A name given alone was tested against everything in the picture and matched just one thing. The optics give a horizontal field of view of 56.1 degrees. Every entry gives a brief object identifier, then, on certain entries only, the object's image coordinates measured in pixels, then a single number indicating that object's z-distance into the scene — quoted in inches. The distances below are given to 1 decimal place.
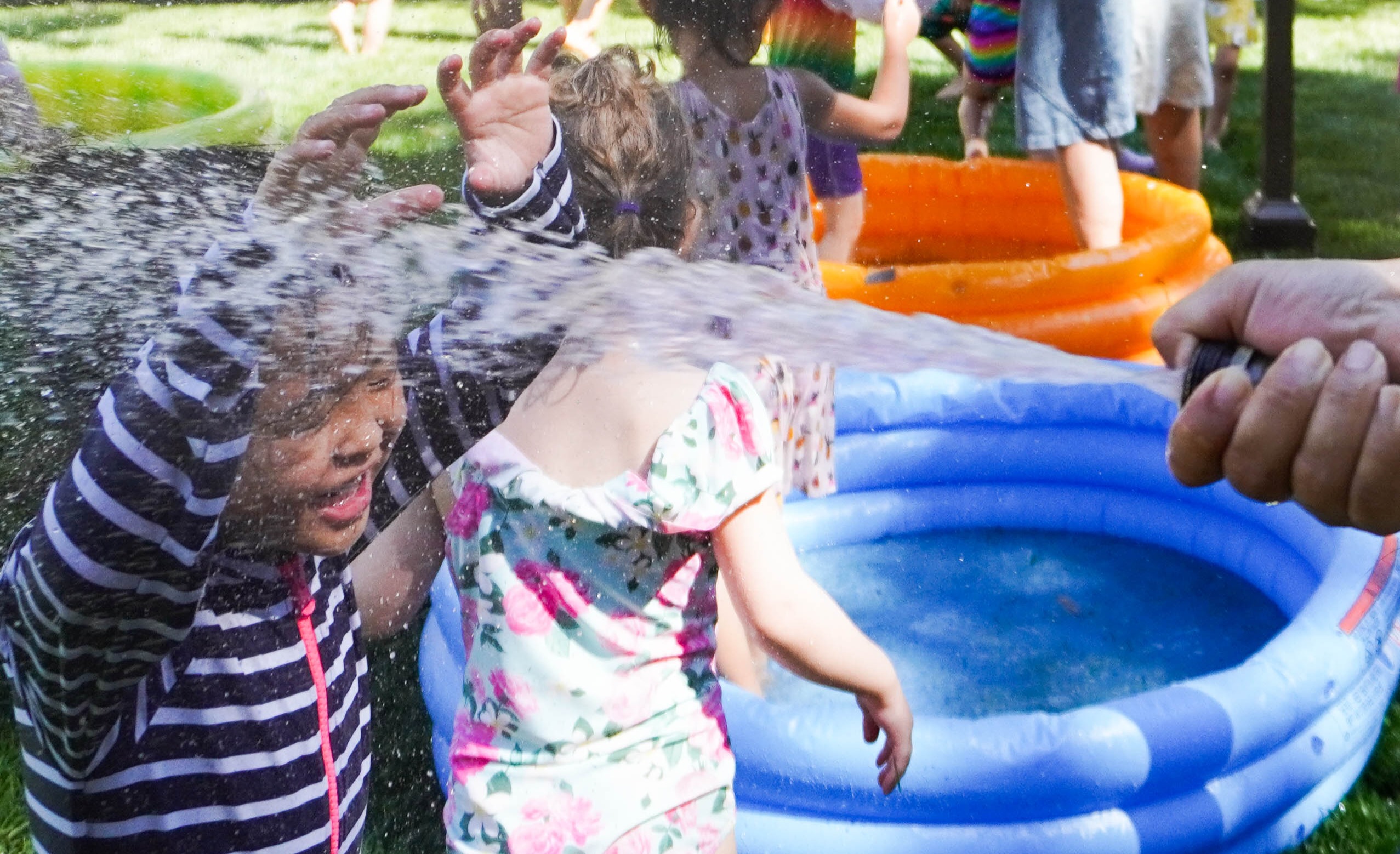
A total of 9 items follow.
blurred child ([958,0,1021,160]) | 158.2
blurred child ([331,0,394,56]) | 158.2
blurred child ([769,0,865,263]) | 103.7
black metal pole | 145.7
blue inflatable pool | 65.6
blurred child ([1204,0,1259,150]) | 183.9
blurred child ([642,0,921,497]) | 82.7
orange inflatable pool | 118.8
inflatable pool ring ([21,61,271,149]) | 126.9
